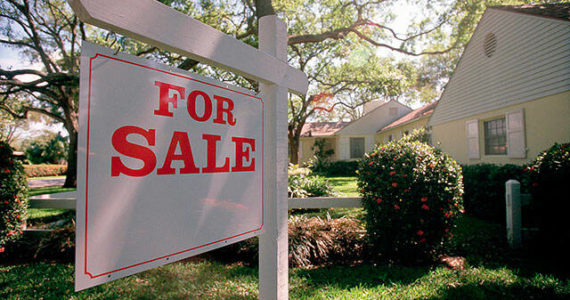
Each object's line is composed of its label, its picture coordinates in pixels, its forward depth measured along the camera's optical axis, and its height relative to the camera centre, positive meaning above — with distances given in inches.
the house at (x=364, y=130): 931.3 +90.7
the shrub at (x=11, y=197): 183.9 -23.0
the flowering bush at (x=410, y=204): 165.2 -24.5
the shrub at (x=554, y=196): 172.2 -22.2
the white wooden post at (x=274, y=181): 82.7 -6.0
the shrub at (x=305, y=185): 308.4 -28.3
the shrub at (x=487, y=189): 266.4 -28.0
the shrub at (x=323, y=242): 171.9 -49.0
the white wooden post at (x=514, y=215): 191.5 -35.6
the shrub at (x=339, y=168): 800.9 -23.2
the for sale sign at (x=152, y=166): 47.6 -1.2
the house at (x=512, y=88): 286.0 +82.2
